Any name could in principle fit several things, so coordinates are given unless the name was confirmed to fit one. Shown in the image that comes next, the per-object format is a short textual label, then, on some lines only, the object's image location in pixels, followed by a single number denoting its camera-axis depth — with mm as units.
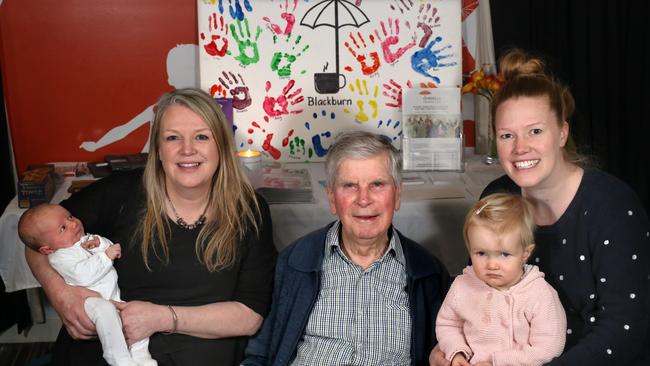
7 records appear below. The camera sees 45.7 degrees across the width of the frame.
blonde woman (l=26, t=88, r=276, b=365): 2086
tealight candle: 3041
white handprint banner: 3164
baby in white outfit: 2018
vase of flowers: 3105
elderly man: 1993
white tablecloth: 2680
